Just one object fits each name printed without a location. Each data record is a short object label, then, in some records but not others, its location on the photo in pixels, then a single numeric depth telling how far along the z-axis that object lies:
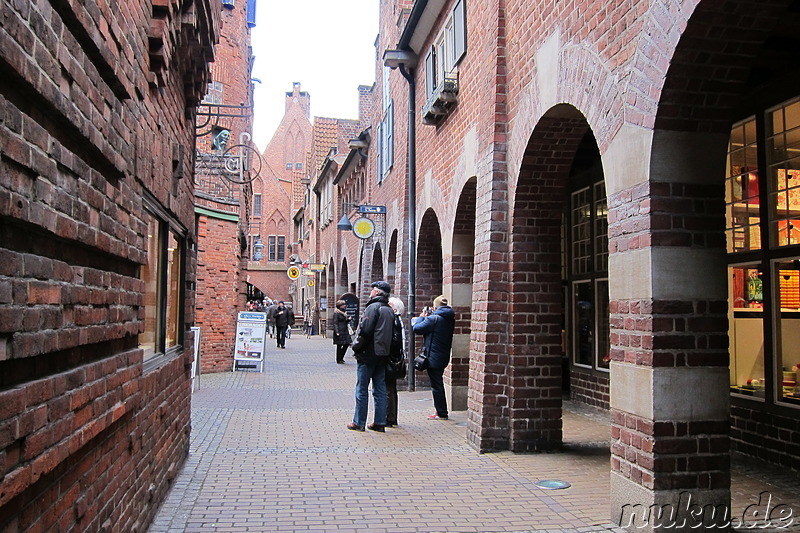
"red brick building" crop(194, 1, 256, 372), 15.98
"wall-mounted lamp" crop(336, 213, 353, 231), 21.52
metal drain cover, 6.61
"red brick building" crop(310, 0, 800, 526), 4.91
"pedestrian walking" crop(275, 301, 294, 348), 26.89
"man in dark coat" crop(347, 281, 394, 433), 9.41
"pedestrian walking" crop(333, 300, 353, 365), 19.56
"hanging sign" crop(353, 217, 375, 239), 17.75
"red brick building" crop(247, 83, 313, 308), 59.28
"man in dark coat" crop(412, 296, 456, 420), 10.23
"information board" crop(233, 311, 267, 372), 16.72
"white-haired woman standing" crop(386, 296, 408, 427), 9.68
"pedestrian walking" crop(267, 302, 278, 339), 31.44
